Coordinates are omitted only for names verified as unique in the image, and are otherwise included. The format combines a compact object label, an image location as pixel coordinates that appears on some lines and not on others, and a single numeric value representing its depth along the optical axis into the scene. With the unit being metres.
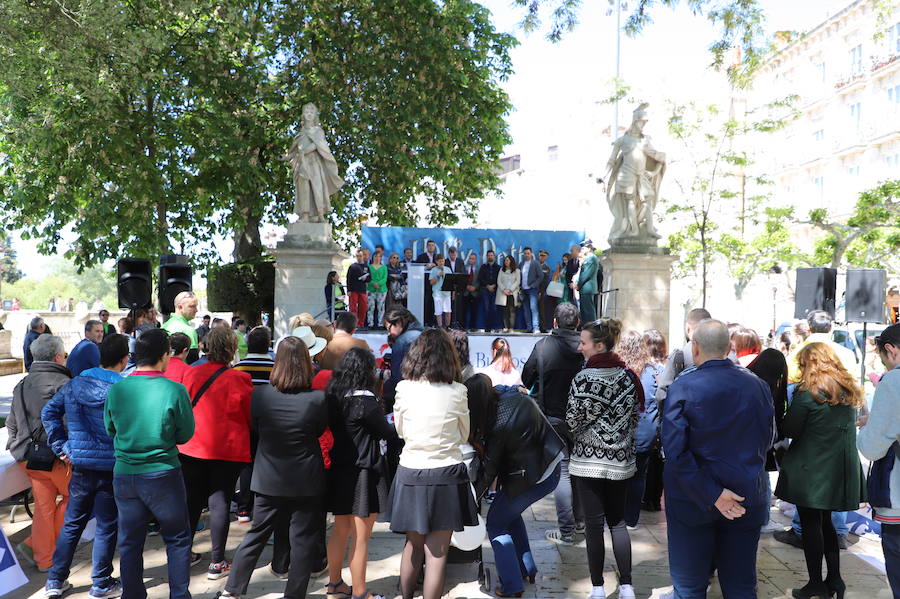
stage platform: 13.86
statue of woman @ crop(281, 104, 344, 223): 16.38
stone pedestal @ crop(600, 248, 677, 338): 16.41
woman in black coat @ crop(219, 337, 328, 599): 5.05
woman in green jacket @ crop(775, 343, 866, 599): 5.46
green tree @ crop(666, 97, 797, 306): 29.78
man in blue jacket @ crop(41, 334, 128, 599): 5.36
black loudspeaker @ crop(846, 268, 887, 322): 12.80
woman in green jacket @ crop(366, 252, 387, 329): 16.36
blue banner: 18.25
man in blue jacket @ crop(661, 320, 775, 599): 4.23
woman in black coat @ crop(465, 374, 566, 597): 5.29
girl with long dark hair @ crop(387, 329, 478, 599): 4.73
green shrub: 21.05
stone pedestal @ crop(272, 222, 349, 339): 16.38
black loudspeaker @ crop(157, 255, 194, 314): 10.59
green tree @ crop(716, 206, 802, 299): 32.00
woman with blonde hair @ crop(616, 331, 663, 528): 6.69
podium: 16.70
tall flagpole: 33.59
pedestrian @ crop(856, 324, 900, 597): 4.50
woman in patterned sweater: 5.39
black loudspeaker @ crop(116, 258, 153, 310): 10.17
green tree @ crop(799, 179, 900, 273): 24.23
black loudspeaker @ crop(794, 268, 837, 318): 14.26
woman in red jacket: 5.75
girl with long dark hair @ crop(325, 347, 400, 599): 5.19
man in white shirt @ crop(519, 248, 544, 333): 17.05
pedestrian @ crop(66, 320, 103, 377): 7.04
